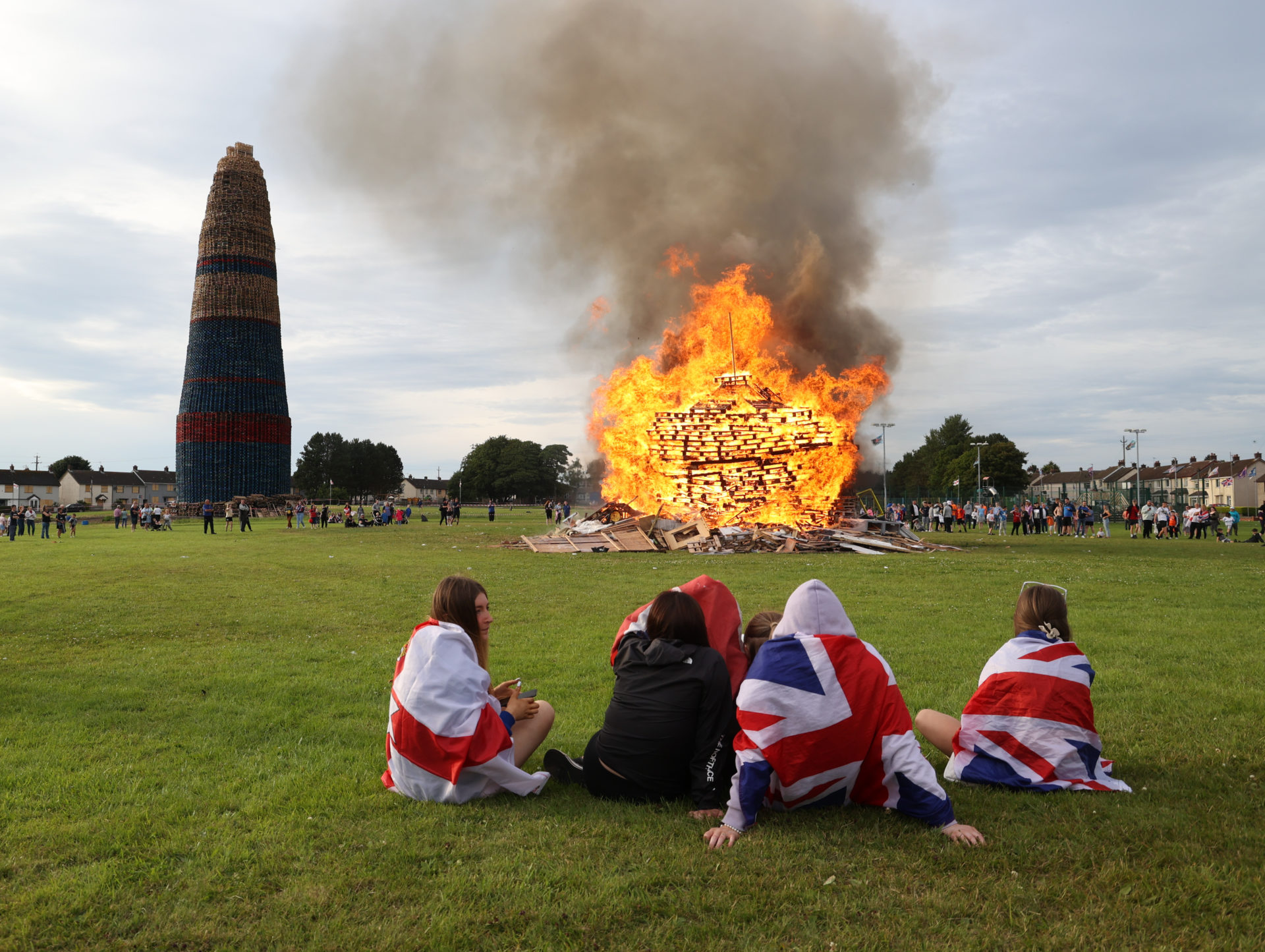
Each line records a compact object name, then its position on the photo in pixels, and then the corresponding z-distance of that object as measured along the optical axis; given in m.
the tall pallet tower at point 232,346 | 56.84
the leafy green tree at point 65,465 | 135.75
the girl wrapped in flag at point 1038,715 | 4.81
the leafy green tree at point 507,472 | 112.44
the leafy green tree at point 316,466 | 117.25
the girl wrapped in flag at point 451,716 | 4.57
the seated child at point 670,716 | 4.49
